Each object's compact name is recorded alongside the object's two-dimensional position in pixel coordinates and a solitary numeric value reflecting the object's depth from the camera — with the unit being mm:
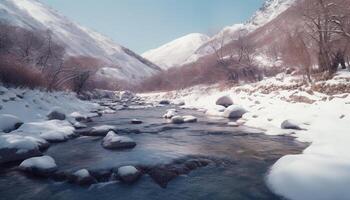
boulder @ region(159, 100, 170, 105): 48750
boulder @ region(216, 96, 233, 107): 32556
